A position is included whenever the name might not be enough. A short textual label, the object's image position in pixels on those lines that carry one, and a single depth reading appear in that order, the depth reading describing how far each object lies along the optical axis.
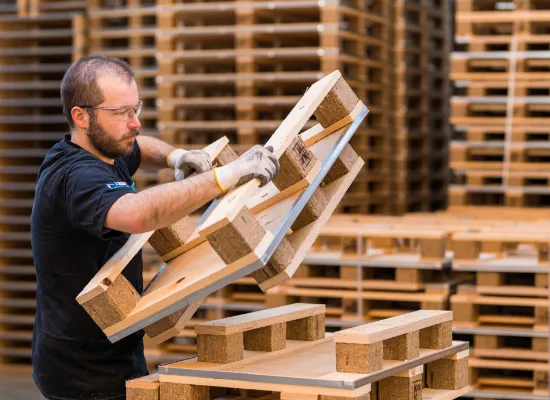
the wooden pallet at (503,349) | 8.82
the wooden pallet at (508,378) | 8.78
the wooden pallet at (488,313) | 8.83
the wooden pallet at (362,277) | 9.17
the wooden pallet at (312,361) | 5.03
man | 5.34
